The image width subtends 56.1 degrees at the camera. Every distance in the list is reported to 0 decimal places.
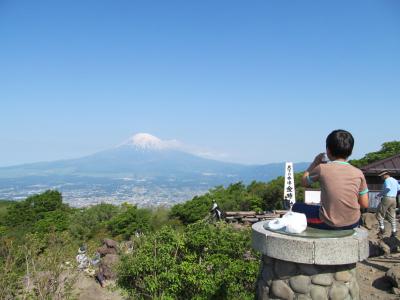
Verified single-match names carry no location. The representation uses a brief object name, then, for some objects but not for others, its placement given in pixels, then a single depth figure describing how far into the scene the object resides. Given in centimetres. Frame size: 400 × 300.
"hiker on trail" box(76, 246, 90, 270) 1078
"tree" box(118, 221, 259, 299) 650
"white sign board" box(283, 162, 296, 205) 1354
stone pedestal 314
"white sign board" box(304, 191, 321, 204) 1265
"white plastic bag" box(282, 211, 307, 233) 337
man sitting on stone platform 333
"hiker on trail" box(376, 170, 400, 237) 810
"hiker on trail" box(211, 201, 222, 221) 1327
